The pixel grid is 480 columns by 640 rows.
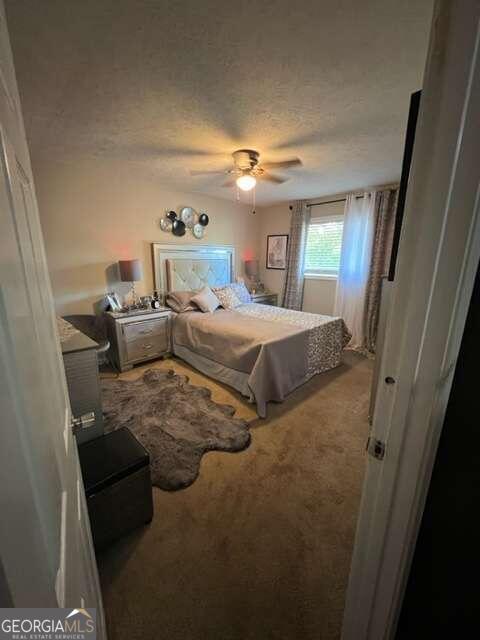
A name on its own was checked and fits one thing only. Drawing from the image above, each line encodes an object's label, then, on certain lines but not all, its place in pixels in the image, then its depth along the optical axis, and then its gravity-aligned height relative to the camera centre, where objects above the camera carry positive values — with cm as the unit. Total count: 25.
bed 234 -85
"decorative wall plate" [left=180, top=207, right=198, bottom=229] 376 +63
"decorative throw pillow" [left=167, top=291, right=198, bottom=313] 350 -59
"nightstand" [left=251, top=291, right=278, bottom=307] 450 -69
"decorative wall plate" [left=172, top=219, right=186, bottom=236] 368 +45
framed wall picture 474 +16
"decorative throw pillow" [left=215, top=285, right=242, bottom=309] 372 -57
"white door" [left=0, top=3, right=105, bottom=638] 27 -24
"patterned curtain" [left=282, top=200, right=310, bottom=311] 433 +3
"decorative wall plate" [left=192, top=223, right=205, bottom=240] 395 +44
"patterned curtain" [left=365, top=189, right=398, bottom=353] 346 +9
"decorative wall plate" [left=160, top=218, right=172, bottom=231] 358 +48
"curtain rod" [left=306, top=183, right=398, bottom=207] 340 +94
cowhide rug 173 -136
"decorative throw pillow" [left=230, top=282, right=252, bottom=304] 399 -53
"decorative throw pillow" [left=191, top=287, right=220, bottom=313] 348 -57
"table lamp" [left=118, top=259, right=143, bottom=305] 307 -14
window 411 +24
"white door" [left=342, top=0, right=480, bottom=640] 43 -8
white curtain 367 -5
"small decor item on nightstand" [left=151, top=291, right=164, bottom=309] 346 -59
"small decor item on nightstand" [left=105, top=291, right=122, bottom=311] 318 -55
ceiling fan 225 +87
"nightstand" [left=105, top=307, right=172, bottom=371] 300 -95
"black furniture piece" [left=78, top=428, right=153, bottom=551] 115 -105
